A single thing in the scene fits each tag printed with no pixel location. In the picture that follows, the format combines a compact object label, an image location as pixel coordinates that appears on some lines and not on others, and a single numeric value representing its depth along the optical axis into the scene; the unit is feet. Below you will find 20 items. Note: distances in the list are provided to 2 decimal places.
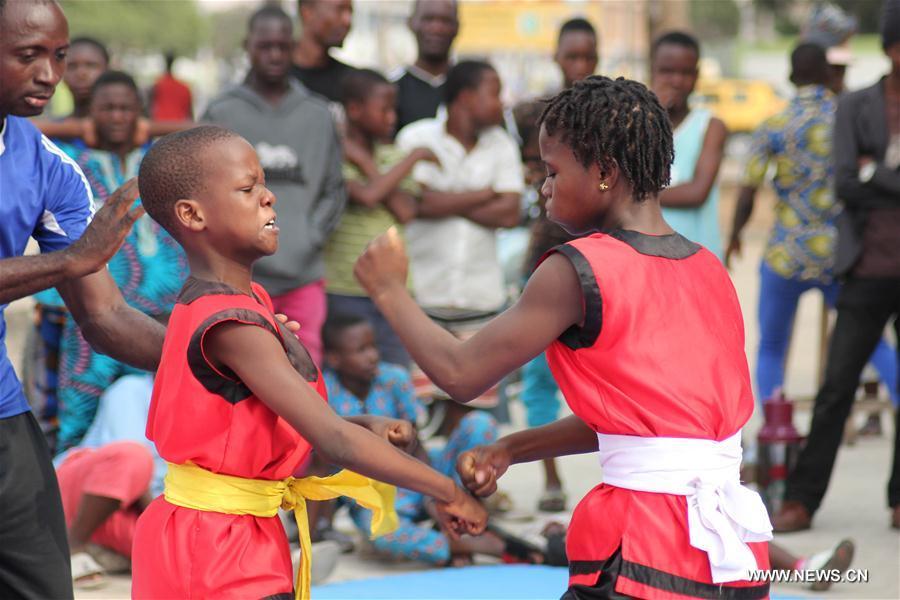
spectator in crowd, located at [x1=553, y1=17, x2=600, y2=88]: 43.15
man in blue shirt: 18.93
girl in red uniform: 17.00
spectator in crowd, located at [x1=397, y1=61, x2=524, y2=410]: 41.74
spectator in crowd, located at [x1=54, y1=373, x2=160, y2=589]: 32.64
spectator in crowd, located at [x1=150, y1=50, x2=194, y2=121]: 76.56
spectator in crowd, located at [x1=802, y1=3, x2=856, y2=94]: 47.53
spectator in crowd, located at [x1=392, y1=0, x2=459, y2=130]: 45.32
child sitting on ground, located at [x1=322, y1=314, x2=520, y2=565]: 36.09
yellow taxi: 203.84
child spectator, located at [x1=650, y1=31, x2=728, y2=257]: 38.43
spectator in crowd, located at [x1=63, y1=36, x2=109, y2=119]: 44.22
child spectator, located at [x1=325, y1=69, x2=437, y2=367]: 40.07
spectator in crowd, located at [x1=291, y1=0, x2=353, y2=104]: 43.13
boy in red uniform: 16.90
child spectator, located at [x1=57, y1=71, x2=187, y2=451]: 36.17
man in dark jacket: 36.04
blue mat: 31.32
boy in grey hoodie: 37.61
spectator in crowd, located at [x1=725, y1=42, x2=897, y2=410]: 42.01
